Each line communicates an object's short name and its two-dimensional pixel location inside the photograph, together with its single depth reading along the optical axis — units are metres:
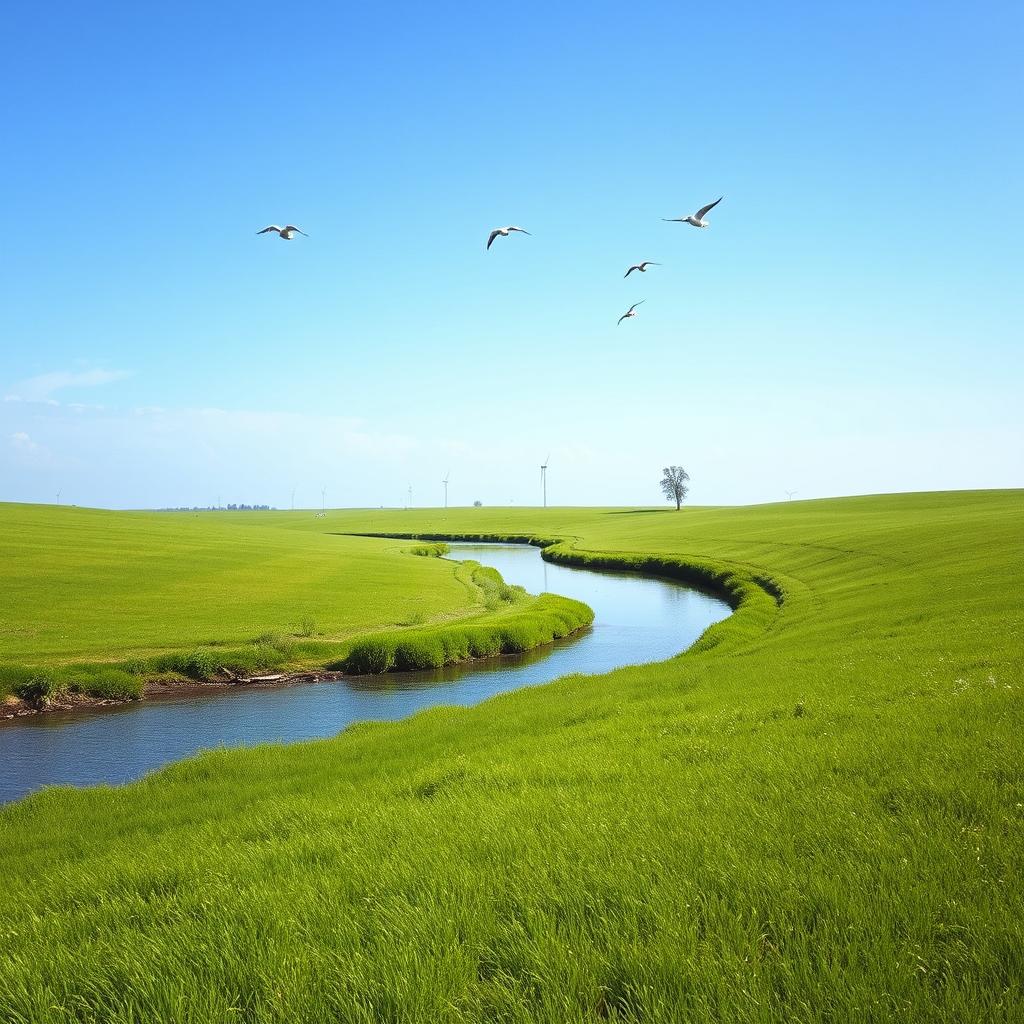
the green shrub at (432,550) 99.38
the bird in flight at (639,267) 24.11
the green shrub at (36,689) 28.11
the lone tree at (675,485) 194.38
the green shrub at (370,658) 35.44
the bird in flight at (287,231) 21.52
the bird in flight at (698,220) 20.19
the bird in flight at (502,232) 21.90
